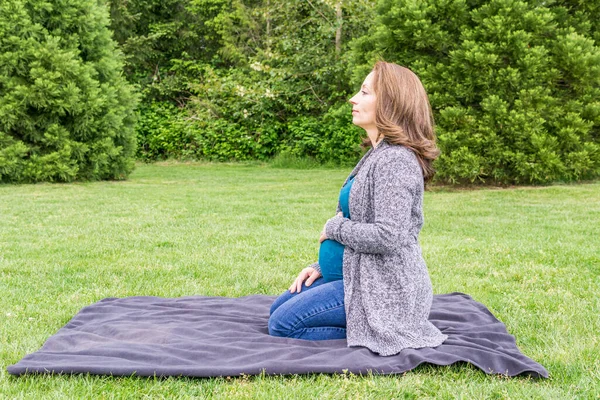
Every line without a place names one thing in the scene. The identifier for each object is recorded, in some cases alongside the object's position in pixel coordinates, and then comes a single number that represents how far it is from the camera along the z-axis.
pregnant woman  3.26
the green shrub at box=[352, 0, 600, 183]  11.57
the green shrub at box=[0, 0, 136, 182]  13.36
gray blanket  3.18
